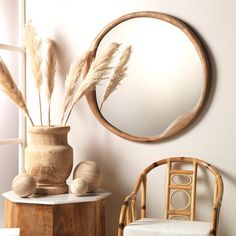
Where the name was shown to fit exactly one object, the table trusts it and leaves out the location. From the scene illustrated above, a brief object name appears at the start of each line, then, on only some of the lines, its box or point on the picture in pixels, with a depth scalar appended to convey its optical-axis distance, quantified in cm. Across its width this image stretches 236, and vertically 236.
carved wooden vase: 294
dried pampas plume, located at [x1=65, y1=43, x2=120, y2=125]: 295
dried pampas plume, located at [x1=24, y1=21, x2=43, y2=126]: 306
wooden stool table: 276
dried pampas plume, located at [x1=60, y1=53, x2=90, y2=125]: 305
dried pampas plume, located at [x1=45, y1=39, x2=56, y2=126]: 313
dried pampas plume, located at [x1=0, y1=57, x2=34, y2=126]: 289
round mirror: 296
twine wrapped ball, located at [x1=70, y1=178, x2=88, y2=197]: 285
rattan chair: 253
